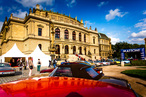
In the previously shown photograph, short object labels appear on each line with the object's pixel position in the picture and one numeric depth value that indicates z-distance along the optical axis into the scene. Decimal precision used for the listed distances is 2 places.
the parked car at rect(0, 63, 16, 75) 9.92
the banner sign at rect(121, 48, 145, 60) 27.87
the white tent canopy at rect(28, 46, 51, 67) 16.67
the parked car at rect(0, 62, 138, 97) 1.17
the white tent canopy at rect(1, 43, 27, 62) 15.01
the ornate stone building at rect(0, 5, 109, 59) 28.83
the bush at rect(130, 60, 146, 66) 19.75
